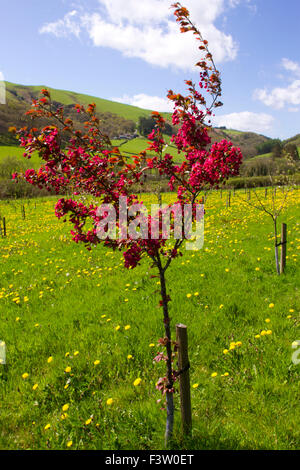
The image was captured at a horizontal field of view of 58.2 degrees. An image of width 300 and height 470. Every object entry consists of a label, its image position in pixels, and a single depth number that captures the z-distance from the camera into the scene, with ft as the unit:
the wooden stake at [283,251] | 22.41
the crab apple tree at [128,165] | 8.32
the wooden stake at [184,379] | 9.12
